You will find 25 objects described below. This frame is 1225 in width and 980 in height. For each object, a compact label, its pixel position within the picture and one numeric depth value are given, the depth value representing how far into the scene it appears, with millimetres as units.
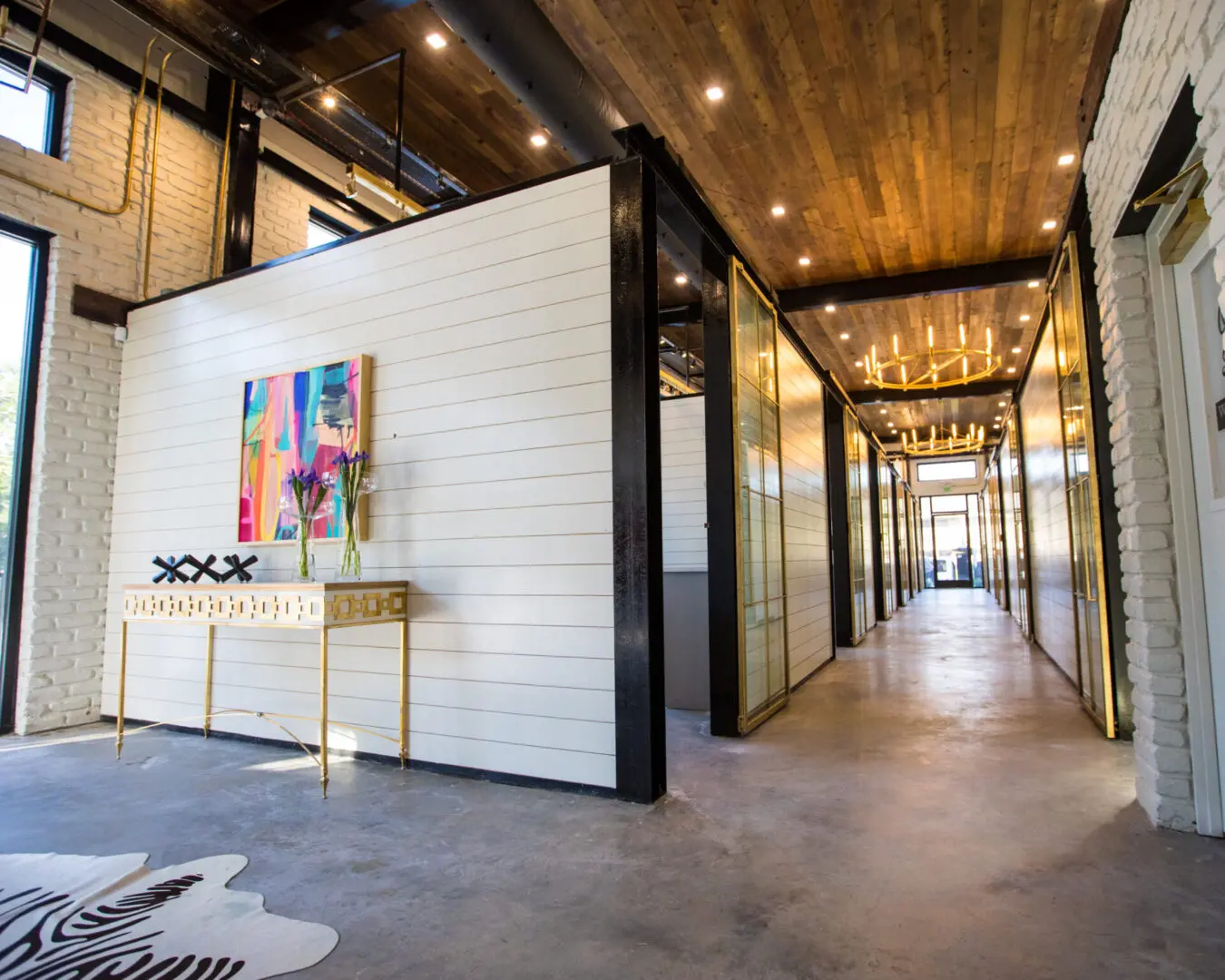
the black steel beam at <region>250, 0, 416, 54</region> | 4113
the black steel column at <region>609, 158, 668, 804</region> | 3078
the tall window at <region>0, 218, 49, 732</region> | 4508
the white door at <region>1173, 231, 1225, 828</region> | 2439
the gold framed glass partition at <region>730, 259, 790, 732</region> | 4594
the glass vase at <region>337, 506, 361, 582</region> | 3791
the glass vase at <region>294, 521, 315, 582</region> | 3848
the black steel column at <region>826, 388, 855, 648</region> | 9148
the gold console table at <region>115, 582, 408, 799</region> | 3223
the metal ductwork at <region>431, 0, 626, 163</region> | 3602
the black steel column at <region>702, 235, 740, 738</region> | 4375
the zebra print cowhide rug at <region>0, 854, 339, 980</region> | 1839
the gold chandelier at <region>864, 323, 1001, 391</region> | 11078
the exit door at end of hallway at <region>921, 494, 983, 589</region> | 23344
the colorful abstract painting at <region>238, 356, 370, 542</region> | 4016
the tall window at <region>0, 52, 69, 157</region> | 4504
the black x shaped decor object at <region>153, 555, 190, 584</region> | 4167
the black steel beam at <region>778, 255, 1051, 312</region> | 7223
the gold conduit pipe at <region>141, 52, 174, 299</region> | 5164
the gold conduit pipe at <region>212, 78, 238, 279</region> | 5590
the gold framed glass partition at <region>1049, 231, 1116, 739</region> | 4059
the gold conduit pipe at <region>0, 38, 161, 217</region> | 4646
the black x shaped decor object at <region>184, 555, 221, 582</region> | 4102
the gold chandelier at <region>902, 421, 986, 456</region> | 12251
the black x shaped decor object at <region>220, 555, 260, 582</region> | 4094
